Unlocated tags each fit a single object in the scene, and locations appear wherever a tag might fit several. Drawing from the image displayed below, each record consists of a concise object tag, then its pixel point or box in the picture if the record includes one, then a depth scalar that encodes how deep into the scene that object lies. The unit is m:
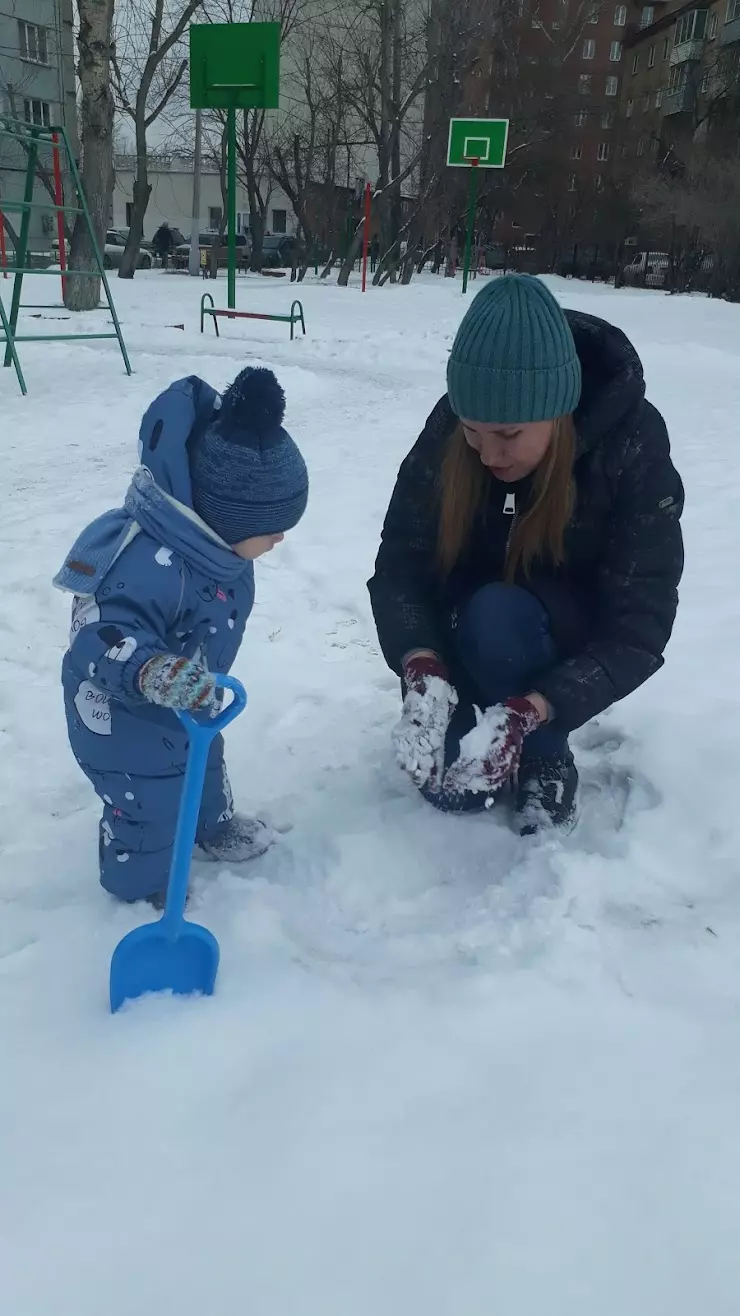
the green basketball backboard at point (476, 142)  14.58
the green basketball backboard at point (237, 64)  9.23
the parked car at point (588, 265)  28.28
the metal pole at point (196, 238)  19.61
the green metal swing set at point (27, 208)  5.25
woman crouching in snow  1.54
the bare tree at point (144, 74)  16.05
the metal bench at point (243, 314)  8.04
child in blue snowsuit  1.37
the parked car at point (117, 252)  22.87
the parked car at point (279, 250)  26.77
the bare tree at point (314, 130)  22.17
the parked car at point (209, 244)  25.09
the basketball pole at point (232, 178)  9.74
